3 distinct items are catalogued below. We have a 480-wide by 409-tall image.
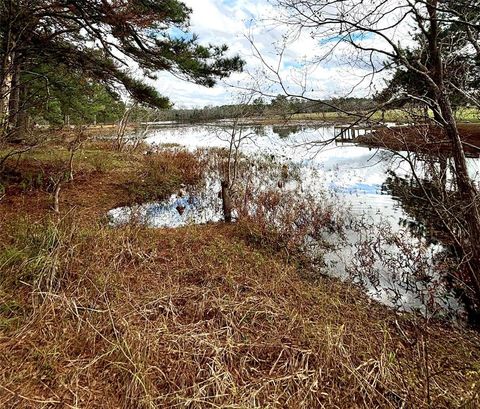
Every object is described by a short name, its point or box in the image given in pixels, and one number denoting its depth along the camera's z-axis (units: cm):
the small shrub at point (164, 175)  965
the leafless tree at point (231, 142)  716
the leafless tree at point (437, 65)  341
